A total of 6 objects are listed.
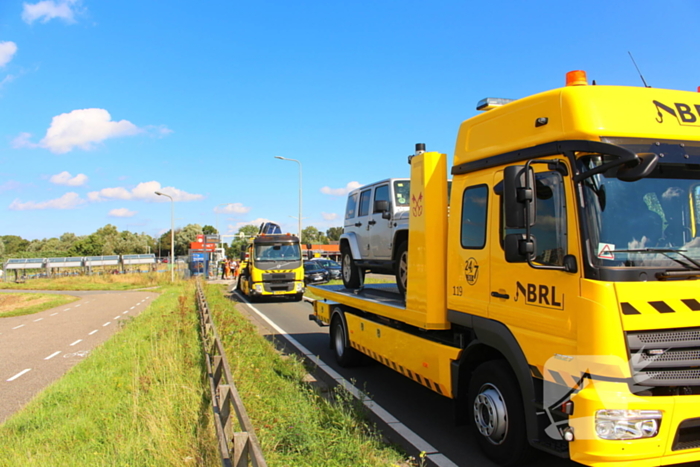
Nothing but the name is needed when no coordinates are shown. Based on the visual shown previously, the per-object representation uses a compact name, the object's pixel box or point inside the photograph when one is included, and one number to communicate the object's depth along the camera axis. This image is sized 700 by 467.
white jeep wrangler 7.54
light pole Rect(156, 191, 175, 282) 39.98
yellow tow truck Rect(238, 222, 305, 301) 21.53
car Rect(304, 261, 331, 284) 27.48
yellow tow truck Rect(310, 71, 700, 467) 3.45
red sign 46.65
